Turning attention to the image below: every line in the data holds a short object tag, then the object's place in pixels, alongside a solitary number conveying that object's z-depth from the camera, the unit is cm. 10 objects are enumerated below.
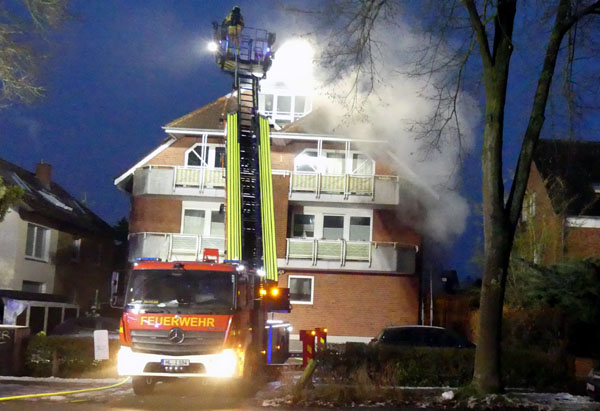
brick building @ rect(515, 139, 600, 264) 2673
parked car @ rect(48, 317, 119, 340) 1994
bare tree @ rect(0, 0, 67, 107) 1202
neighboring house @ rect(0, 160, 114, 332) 2609
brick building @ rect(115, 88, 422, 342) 2898
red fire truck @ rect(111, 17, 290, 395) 1183
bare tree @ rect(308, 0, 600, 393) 1230
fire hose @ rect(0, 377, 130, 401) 1159
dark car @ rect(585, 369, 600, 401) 1285
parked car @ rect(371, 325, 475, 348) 1825
